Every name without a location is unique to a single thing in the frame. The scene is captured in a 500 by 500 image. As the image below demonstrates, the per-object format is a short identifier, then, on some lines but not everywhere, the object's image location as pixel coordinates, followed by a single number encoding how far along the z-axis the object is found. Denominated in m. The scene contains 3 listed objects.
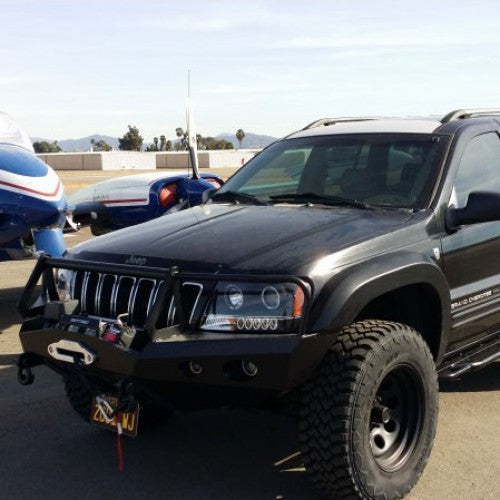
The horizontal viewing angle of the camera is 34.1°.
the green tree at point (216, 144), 102.59
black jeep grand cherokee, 3.51
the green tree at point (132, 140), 97.31
